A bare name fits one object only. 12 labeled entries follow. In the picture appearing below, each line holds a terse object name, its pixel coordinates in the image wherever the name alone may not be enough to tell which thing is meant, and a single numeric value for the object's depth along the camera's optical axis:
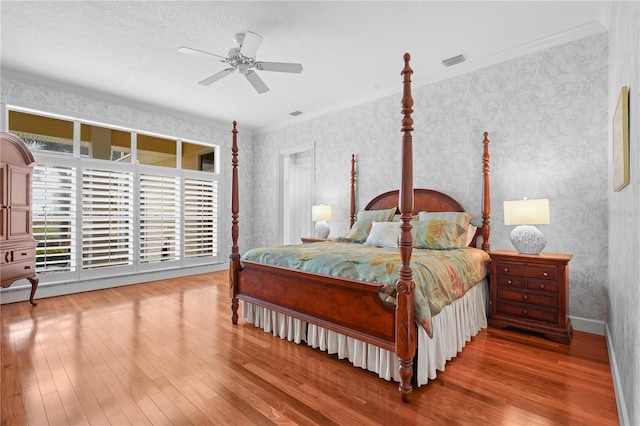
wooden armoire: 3.59
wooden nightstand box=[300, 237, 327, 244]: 4.72
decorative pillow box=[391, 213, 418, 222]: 4.09
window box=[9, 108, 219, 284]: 4.34
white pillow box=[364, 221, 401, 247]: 3.54
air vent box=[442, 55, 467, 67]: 3.65
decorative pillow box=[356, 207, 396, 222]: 4.20
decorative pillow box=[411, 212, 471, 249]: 3.31
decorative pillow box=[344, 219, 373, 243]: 4.03
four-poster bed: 2.01
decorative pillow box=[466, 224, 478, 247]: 3.60
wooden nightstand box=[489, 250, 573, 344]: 2.78
